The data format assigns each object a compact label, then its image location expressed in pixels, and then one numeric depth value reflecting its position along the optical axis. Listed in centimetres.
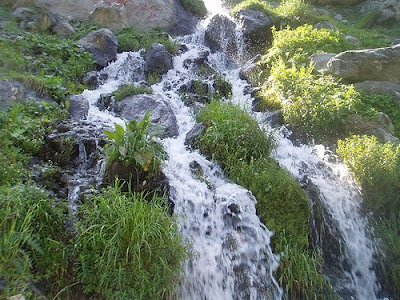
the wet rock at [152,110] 773
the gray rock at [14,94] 662
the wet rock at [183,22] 1474
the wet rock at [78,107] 751
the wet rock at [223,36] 1291
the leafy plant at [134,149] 495
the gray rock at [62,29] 1159
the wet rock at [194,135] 686
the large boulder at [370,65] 895
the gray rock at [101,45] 1073
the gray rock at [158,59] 1052
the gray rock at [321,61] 918
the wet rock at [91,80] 955
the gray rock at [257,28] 1291
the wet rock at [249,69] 1052
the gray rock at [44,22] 1138
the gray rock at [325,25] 1290
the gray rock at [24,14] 1183
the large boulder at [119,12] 1349
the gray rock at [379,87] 864
